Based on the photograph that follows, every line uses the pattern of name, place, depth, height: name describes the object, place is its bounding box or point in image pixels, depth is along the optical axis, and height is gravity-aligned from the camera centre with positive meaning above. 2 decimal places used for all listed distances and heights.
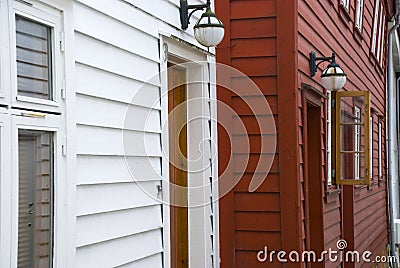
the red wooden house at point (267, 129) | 6.62 +0.16
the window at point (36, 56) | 3.38 +0.42
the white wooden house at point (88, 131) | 3.39 +0.07
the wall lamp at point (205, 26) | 5.50 +0.86
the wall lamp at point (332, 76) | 7.79 +0.67
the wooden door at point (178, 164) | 5.78 -0.17
